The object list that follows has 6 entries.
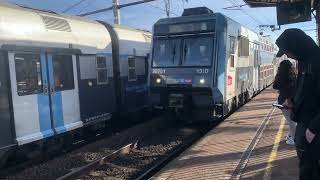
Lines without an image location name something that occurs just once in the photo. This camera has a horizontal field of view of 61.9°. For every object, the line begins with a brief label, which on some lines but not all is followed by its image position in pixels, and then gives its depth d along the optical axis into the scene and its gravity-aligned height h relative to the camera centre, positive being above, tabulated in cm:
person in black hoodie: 242 -24
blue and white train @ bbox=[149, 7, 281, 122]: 727 +18
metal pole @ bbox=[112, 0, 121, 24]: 1413 +336
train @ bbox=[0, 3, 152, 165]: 516 -4
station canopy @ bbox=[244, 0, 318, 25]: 667 +142
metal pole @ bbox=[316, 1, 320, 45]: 676 +131
